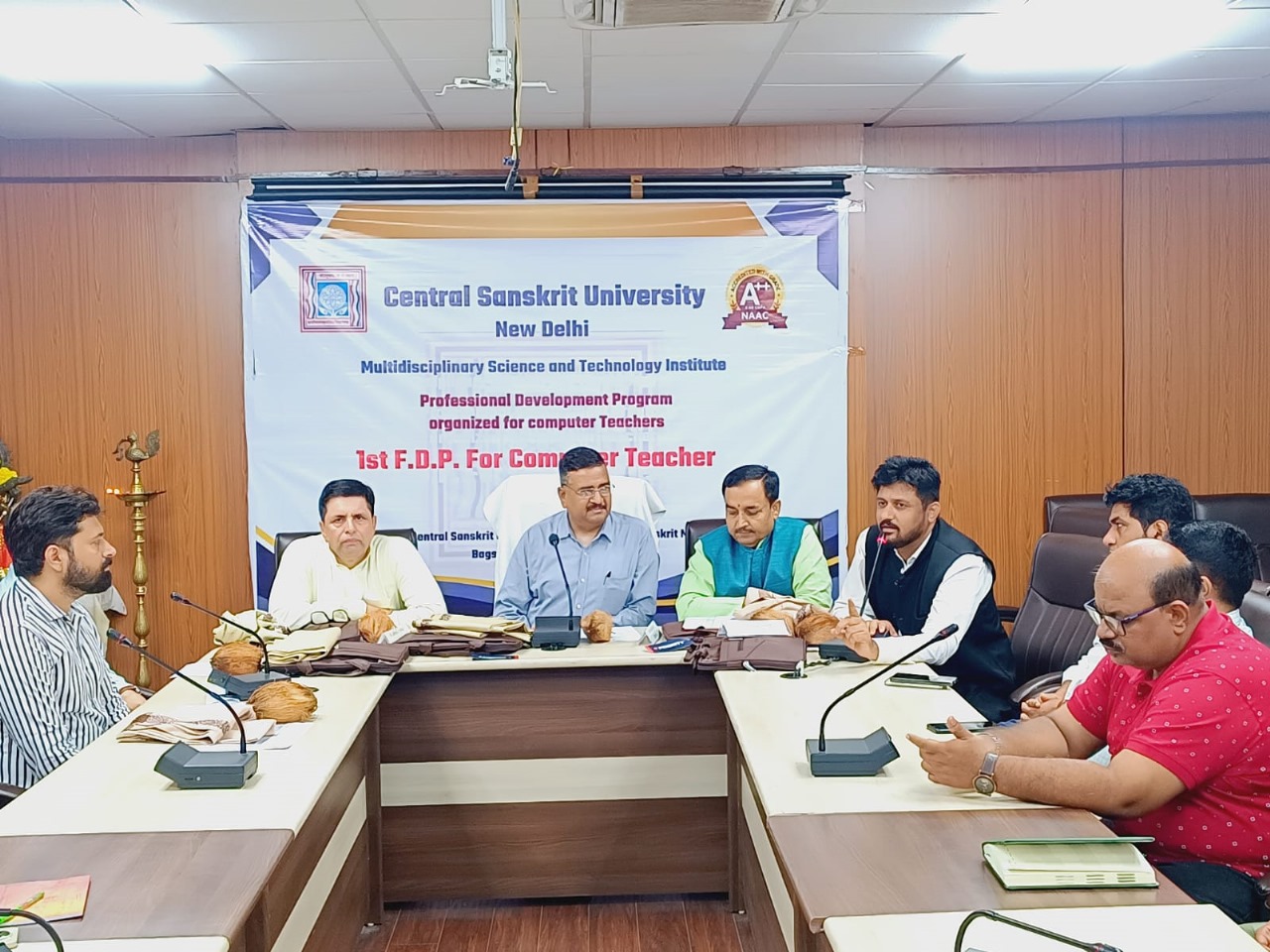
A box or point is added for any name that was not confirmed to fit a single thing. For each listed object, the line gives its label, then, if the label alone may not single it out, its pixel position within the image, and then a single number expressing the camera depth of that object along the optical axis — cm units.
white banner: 547
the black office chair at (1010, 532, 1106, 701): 393
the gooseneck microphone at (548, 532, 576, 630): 451
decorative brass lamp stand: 535
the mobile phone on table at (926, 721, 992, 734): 272
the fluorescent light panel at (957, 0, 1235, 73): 385
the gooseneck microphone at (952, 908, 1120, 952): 149
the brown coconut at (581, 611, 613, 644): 383
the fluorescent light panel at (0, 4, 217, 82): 373
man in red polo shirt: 212
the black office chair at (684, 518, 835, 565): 455
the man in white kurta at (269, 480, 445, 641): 432
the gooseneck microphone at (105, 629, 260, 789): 234
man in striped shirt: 296
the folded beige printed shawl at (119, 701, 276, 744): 263
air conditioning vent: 258
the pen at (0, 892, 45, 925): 177
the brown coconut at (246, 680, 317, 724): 284
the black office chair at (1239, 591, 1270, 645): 298
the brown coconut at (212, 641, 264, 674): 328
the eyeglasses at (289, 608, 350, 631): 391
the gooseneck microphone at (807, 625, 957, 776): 239
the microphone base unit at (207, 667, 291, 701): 306
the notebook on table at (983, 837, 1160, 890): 183
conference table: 190
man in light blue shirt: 451
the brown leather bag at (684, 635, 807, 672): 336
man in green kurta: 427
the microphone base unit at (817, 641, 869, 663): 344
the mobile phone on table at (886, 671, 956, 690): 317
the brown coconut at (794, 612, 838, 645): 361
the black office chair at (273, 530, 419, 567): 456
